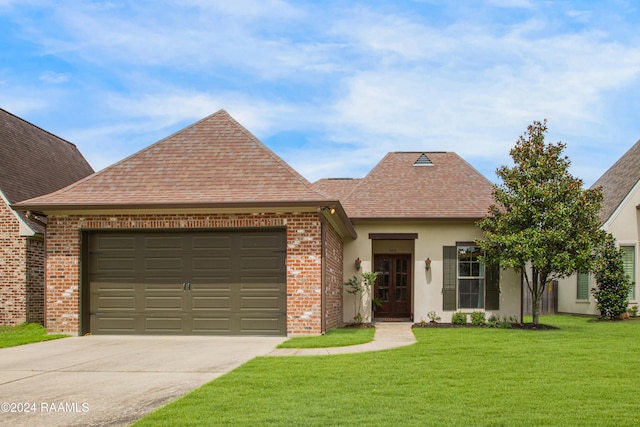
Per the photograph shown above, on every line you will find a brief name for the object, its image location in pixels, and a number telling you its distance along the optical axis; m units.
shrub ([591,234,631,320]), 18.33
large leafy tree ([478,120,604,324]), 15.29
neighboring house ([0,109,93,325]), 16.50
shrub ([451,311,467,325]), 17.03
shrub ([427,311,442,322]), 17.62
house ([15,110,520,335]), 12.84
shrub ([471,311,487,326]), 16.94
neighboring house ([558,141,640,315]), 20.06
